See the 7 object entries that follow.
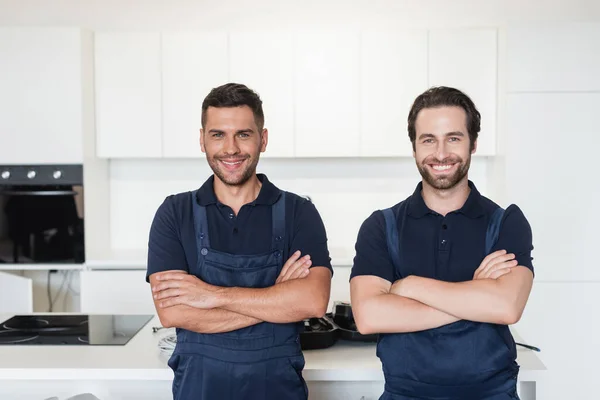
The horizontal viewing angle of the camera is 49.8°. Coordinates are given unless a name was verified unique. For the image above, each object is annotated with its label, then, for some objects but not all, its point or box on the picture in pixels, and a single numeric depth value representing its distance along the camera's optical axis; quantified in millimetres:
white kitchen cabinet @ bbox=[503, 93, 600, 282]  3553
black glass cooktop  2130
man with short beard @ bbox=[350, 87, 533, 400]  1607
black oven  3730
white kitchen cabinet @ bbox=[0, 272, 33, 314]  3742
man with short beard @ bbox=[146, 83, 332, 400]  1720
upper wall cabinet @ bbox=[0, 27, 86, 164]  3695
